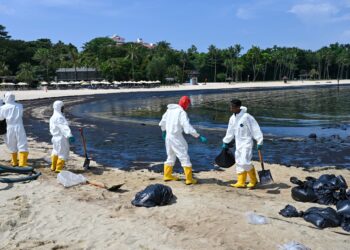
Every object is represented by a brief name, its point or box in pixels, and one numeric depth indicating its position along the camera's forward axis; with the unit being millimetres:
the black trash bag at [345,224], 5777
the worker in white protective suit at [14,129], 9781
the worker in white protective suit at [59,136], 9383
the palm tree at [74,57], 92469
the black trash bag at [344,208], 6008
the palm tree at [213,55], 109062
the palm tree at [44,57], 86250
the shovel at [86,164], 10258
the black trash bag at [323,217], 5875
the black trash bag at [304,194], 7207
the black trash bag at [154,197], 6866
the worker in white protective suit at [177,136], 8375
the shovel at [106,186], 7892
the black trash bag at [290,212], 6281
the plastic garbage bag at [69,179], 8242
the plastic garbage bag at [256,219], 5934
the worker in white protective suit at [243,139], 8125
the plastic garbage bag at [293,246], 5082
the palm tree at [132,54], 91500
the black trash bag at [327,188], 7081
